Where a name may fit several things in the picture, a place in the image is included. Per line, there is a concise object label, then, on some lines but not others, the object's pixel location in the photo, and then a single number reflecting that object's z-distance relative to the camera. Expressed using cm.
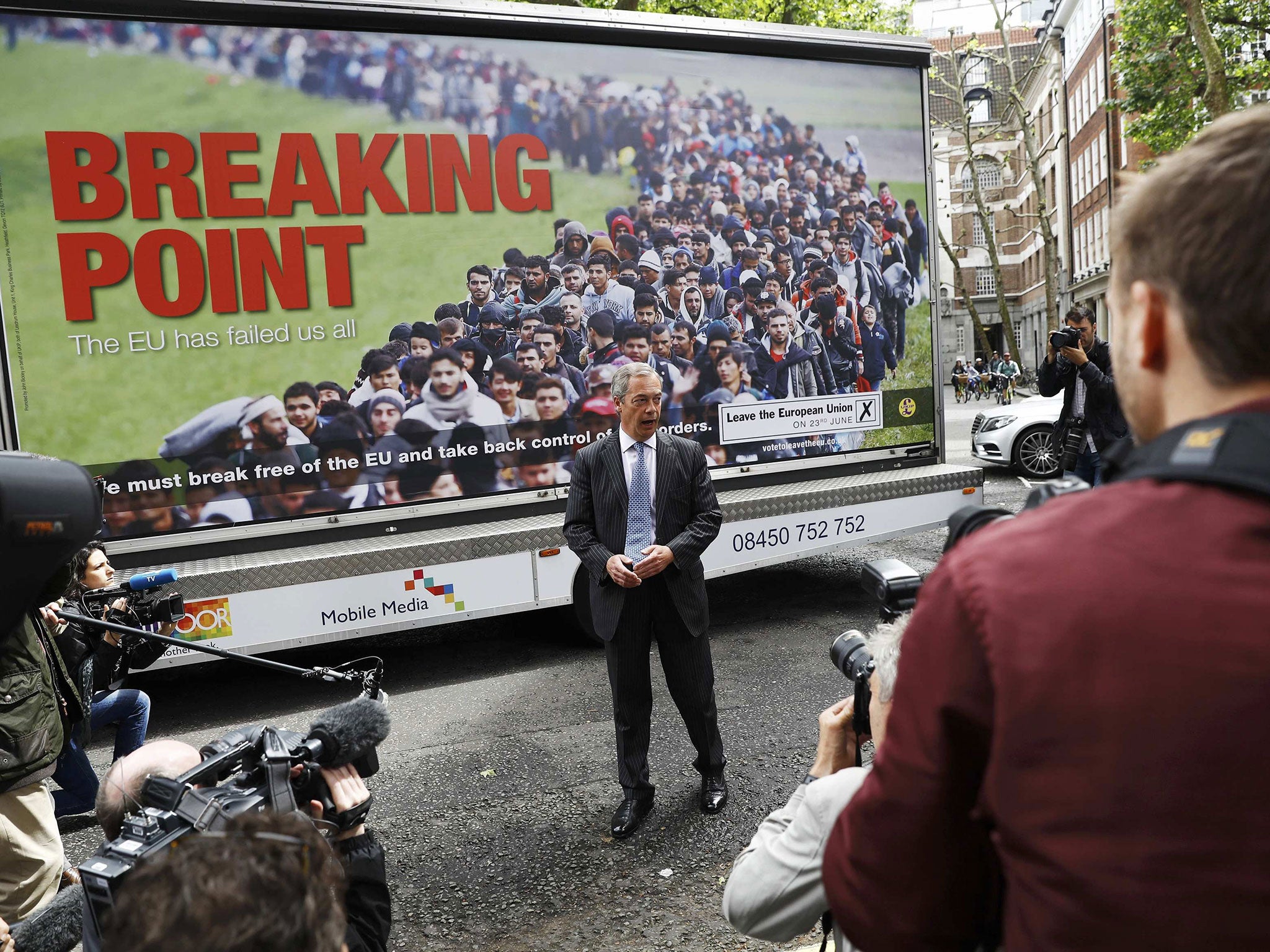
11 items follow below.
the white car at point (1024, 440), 1403
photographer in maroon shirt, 88
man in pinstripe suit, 435
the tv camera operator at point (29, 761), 292
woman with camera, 380
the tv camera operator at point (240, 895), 122
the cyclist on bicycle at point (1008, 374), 3406
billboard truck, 521
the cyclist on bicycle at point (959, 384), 3772
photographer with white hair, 167
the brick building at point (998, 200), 5100
